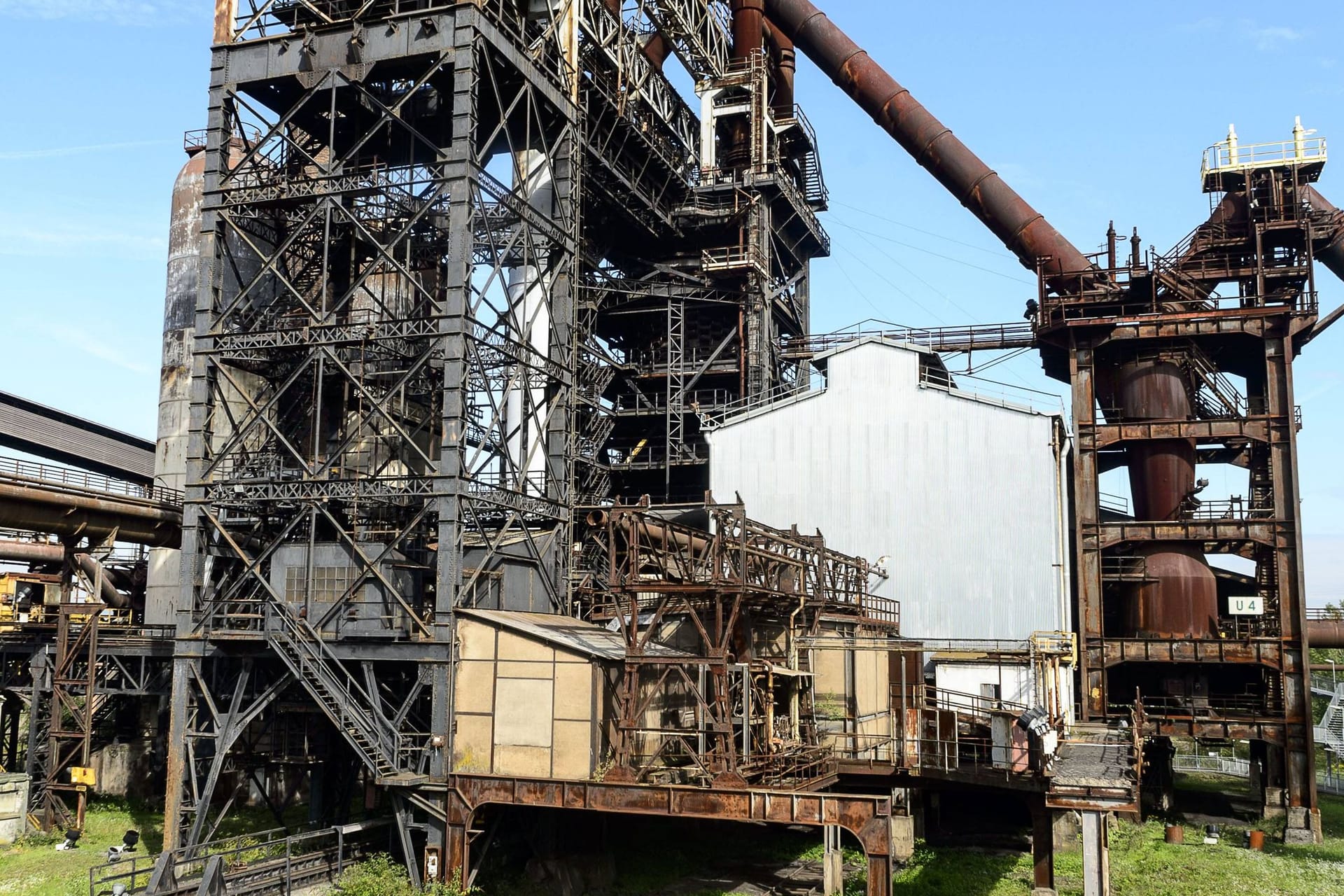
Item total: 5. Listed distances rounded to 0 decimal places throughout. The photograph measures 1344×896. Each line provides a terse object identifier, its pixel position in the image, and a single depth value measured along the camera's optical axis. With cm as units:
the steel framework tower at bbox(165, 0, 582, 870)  2902
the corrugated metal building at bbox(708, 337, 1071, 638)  3959
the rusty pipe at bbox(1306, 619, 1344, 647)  4234
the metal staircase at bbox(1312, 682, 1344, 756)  4566
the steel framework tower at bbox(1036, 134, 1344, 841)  3953
